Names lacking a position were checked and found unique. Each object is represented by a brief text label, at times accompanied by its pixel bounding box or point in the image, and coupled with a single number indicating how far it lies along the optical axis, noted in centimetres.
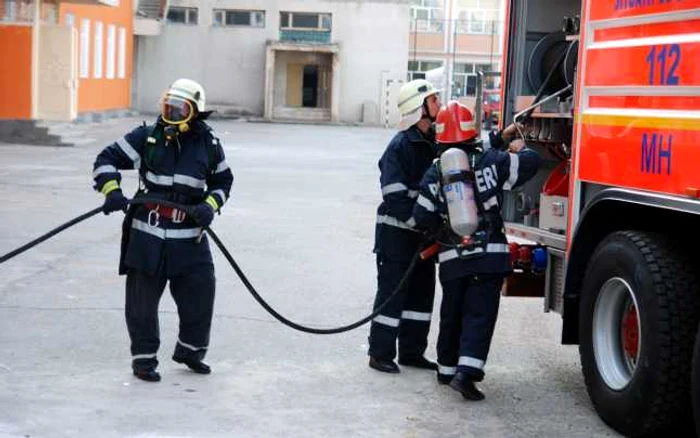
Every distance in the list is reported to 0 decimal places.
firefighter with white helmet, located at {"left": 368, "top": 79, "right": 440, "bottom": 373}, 733
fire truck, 559
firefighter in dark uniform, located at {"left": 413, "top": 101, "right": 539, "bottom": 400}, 685
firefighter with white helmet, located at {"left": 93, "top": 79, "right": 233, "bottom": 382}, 698
